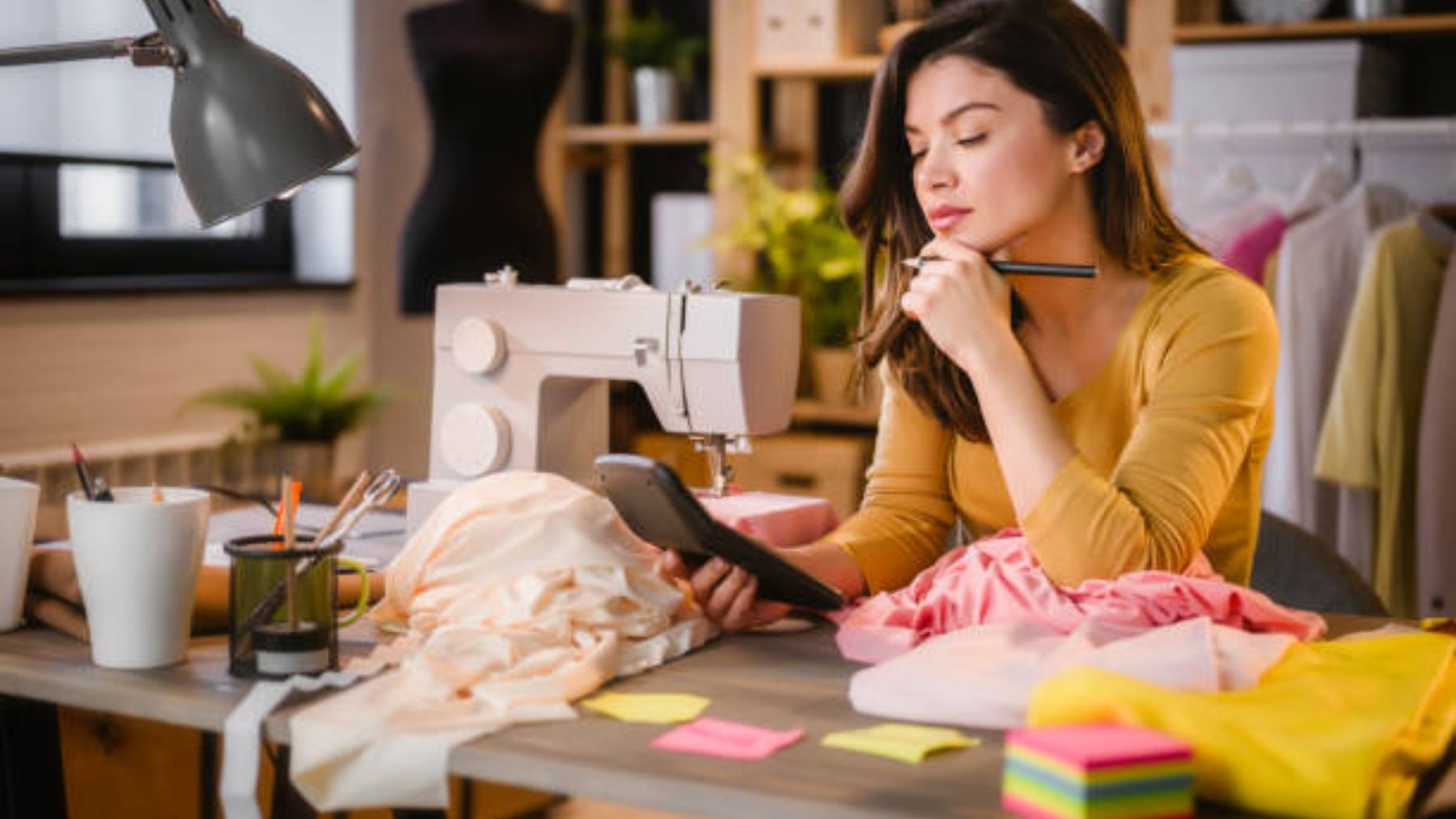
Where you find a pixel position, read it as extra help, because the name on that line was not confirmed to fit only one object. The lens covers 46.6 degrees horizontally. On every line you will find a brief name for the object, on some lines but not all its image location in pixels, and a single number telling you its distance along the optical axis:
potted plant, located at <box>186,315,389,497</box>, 3.61
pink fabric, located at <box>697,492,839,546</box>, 1.74
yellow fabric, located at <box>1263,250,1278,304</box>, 3.42
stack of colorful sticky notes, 1.00
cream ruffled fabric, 1.19
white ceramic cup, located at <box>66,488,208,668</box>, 1.37
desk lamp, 1.42
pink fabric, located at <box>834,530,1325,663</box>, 1.43
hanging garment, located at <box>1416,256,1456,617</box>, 3.18
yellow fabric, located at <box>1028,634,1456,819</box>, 1.04
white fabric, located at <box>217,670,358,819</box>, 1.24
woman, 1.56
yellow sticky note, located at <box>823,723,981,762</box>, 1.16
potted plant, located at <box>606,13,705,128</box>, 4.55
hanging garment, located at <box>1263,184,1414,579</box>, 3.38
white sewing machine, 1.74
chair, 1.95
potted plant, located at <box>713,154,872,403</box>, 4.21
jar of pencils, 1.35
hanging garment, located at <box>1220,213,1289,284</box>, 3.45
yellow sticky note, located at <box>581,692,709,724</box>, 1.25
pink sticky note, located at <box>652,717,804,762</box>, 1.17
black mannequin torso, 3.66
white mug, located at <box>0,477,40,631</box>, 1.52
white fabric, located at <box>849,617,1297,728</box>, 1.21
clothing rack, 3.47
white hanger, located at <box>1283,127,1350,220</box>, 3.47
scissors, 1.46
